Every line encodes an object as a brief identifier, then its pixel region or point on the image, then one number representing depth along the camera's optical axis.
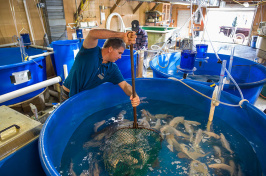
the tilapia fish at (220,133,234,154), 2.10
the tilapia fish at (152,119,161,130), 2.48
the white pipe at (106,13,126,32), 7.18
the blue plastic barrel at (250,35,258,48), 10.80
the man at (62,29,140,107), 2.01
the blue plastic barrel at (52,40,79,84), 3.85
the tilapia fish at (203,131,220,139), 2.28
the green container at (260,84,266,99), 4.38
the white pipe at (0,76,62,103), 1.88
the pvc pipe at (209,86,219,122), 2.20
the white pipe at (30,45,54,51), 4.21
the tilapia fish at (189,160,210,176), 1.79
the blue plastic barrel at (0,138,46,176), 1.15
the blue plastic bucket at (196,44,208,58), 4.24
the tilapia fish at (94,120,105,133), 2.39
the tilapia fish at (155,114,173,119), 2.71
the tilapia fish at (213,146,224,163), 2.00
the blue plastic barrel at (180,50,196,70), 3.11
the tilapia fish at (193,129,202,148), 2.17
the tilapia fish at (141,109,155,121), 2.71
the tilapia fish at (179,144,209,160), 1.98
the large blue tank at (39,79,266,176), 1.74
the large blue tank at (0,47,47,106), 3.11
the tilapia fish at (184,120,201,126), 2.53
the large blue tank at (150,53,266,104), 2.94
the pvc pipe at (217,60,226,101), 2.03
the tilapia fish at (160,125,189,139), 2.34
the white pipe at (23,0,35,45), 4.47
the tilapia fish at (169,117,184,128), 2.53
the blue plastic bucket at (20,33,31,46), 4.14
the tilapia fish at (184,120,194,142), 2.37
